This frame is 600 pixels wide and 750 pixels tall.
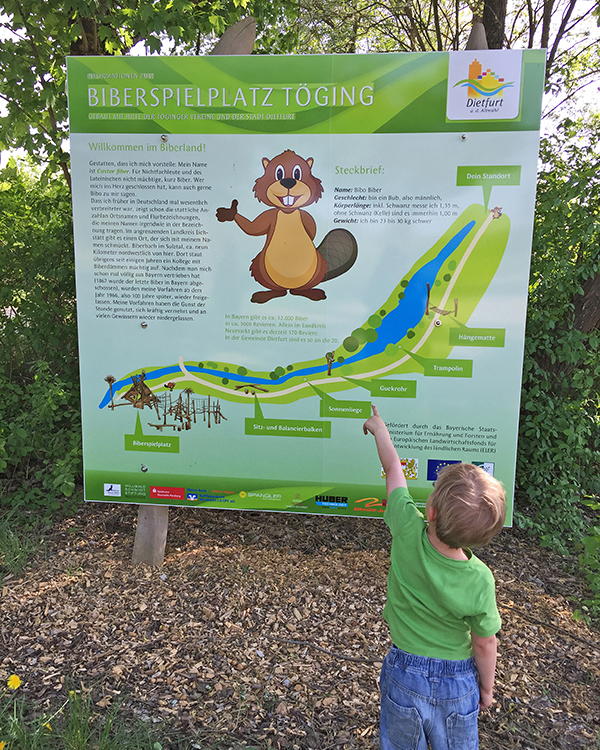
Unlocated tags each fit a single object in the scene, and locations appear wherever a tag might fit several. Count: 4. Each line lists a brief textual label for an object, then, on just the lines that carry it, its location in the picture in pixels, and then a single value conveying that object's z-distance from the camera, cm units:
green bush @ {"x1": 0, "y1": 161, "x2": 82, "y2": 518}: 399
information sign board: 290
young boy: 158
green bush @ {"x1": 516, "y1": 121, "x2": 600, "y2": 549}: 374
